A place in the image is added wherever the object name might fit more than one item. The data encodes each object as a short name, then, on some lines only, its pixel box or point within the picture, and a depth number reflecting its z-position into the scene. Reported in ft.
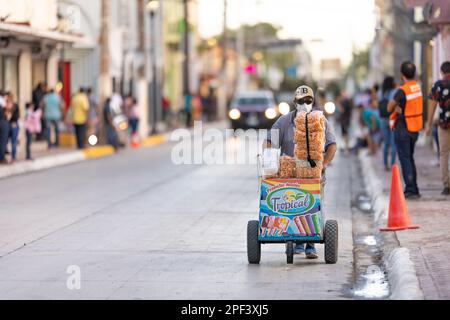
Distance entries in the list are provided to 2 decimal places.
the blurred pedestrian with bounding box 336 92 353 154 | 112.27
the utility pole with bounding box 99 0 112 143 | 126.52
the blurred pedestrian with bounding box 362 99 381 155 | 94.99
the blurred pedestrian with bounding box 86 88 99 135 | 122.93
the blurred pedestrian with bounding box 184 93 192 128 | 195.42
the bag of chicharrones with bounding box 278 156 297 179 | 39.70
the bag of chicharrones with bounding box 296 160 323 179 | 39.60
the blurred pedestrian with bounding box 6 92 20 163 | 89.25
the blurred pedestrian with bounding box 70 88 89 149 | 116.26
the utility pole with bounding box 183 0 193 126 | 195.83
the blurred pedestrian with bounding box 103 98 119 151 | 122.42
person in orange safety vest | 58.34
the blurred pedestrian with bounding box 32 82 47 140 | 116.71
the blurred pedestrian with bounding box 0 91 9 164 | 88.33
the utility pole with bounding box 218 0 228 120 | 254.33
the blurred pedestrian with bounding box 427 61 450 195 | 57.82
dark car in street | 169.78
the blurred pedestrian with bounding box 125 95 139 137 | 136.67
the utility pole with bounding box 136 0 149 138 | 151.43
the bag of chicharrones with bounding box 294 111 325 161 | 39.63
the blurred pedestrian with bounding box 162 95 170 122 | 199.20
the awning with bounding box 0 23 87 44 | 95.96
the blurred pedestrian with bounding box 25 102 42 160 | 96.28
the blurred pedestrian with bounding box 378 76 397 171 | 79.87
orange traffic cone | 47.19
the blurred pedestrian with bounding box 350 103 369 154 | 110.95
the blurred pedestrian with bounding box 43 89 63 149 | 114.21
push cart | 39.29
